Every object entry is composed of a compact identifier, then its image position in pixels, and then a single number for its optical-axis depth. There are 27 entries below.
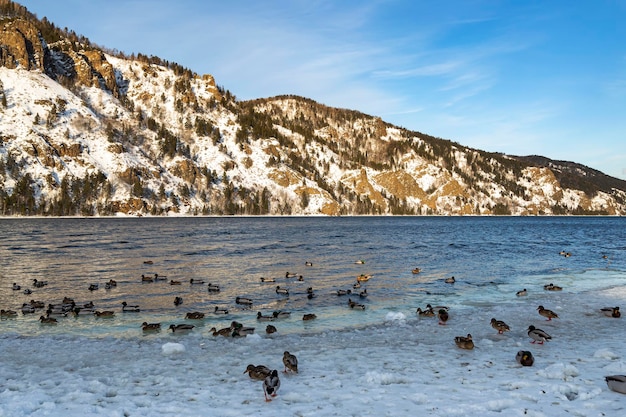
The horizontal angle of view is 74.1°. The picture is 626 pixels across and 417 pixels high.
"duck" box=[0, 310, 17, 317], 23.33
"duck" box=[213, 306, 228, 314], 24.59
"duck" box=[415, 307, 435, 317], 22.83
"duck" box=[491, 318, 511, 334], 18.77
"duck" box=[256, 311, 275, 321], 22.74
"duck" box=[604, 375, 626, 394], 11.60
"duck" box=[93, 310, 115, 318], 23.50
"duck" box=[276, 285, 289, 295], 30.73
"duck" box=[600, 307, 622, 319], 21.80
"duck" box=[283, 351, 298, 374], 13.75
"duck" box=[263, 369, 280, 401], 11.77
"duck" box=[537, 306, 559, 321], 21.23
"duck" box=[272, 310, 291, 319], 23.24
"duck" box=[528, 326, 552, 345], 16.83
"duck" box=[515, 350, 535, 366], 14.23
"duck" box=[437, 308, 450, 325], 20.95
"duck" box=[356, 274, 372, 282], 35.46
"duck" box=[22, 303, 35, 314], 24.19
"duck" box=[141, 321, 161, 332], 20.44
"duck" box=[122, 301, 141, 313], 24.92
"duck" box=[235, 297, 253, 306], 27.09
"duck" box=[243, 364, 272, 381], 13.08
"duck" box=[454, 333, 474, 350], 16.39
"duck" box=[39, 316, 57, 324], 22.03
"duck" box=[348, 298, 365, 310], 25.53
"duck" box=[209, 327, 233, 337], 19.31
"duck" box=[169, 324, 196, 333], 20.28
